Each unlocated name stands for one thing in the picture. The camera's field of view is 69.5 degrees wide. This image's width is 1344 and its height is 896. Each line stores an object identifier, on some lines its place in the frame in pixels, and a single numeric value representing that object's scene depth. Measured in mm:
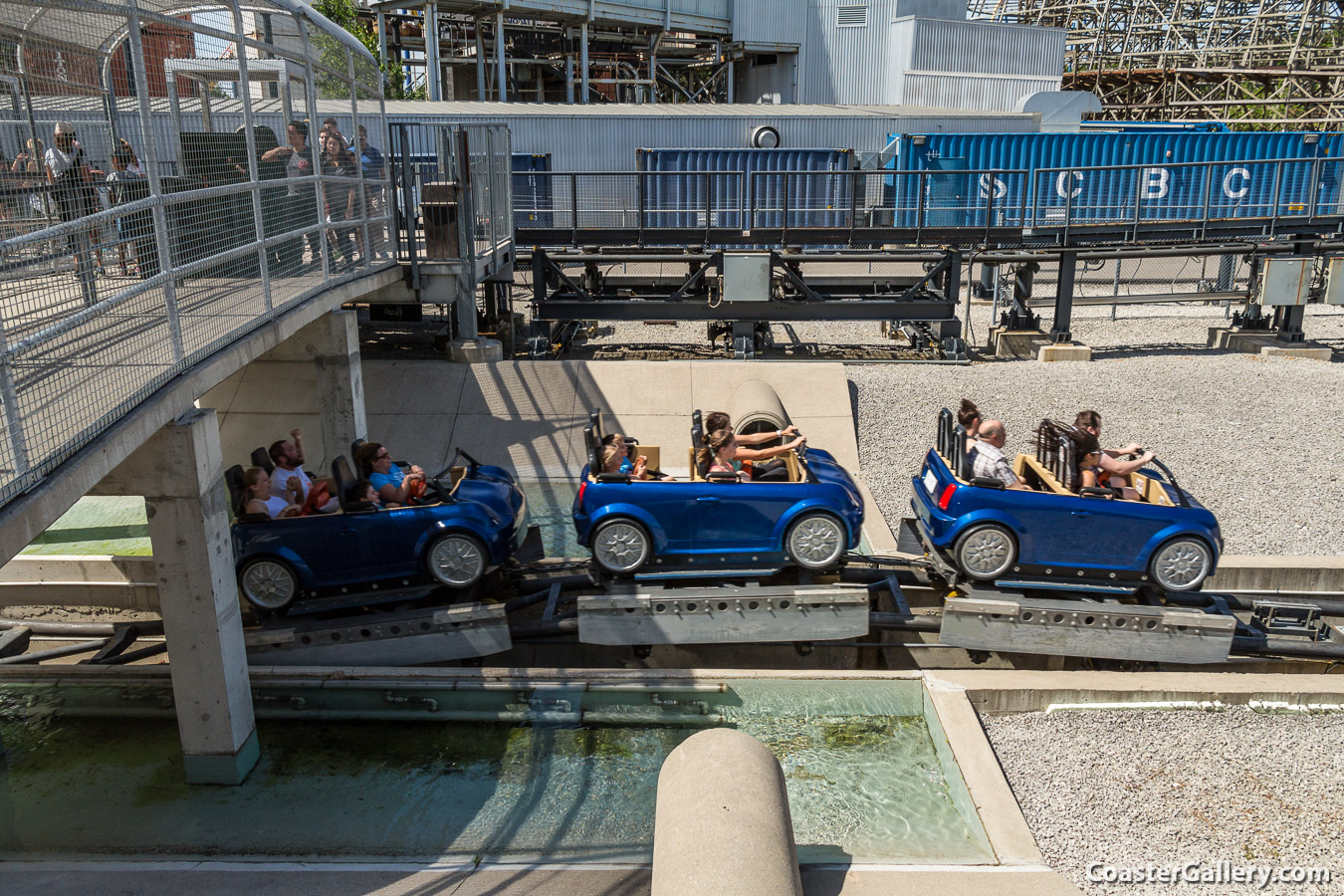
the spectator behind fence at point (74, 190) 4957
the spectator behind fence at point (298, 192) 8984
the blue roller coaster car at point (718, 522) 7613
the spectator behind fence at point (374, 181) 11836
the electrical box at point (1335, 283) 15688
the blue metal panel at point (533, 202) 17609
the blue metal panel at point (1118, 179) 16562
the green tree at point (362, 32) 29109
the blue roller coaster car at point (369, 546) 7570
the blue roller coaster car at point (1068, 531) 7445
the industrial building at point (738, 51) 28781
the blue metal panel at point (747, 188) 19141
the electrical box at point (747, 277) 14289
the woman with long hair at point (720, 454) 7711
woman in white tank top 7480
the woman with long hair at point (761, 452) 7748
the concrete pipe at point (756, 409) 9848
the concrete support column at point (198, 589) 5953
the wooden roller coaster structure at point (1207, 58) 38531
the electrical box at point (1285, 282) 15547
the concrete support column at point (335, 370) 10789
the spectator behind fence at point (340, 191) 10305
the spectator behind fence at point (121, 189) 5668
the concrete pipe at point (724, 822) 4047
